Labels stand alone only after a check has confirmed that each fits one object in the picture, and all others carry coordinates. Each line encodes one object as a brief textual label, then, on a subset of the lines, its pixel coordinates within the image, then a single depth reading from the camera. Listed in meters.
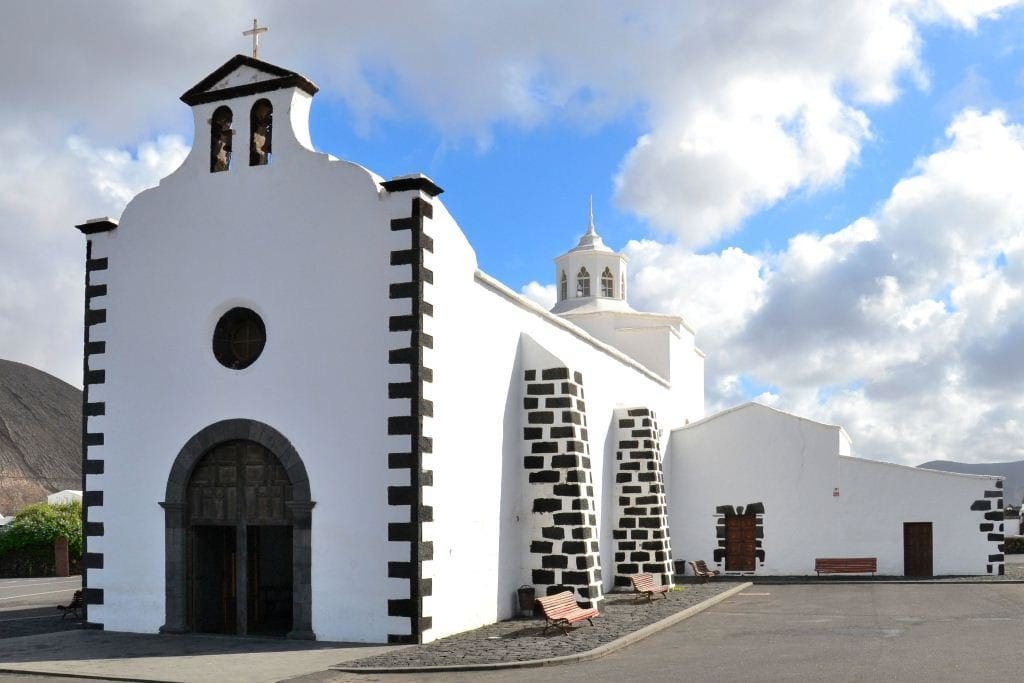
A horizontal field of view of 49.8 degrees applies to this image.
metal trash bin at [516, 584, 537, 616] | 18.08
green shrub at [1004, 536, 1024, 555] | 41.22
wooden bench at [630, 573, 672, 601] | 20.70
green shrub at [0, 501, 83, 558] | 33.97
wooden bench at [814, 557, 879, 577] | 28.06
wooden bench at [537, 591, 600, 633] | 15.37
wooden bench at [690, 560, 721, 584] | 26.88
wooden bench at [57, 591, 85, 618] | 18.48
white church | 15.09
